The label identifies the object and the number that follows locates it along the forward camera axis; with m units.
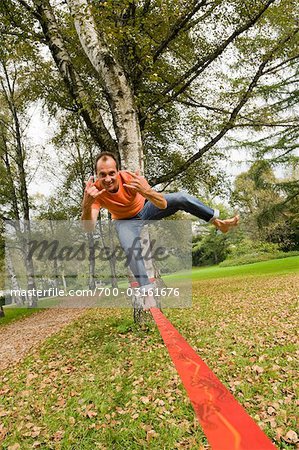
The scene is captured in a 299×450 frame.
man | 2.62
